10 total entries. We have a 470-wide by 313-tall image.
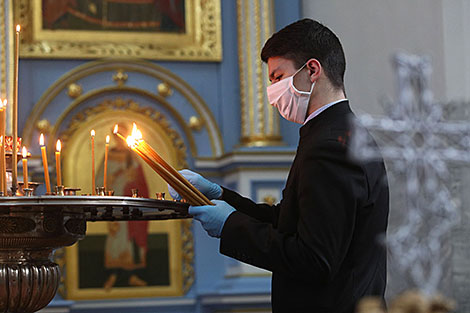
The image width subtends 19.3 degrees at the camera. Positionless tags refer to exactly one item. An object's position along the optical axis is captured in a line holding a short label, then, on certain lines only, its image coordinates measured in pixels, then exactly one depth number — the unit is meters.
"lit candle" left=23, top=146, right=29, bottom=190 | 4.20
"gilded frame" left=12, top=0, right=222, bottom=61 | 9.59
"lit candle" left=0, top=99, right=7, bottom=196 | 4.00
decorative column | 9.84
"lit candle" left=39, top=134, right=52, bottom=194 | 4.21
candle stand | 3.90
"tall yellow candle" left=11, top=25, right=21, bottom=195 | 4.01
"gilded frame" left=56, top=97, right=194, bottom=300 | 9.39
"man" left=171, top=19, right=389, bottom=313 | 3.72
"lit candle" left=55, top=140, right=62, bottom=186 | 4.25
